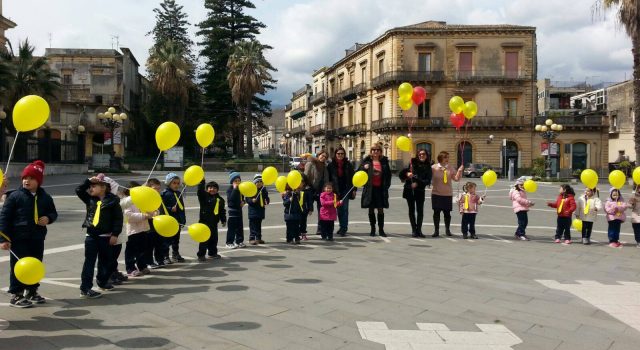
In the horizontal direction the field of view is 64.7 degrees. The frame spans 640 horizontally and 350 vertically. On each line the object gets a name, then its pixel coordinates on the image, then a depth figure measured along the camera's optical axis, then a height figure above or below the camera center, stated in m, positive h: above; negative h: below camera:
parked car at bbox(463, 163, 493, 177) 38.59 -0.07
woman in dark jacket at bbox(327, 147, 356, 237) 9.18 -0.20
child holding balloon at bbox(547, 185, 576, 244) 9.22 -0.77
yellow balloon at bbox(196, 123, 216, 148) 7.02 +0.47
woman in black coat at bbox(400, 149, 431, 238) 9.17 -0.20
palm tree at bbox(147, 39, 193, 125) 40.97 +7.60
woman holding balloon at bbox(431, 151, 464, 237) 9.25 -0.33
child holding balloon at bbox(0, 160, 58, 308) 4.82 -0.54
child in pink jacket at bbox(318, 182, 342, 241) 8.78 -0.65
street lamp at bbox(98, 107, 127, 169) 30.34 +2.96
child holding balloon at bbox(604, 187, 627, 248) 8.93 -0.82
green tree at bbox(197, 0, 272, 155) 46.16 +11.38
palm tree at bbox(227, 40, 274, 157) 41.75 +7.95
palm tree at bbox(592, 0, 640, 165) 21.64 +6.18
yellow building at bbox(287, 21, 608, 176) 41.75 +6.97
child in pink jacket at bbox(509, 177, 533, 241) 9.55 -0.76
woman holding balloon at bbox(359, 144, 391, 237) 9.23 -0.24
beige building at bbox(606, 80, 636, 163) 45.48 +4.40
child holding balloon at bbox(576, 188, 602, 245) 9.10 -0.78
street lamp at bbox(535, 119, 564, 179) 32.25 +2.37
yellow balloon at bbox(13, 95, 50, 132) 4.73 +0.53
